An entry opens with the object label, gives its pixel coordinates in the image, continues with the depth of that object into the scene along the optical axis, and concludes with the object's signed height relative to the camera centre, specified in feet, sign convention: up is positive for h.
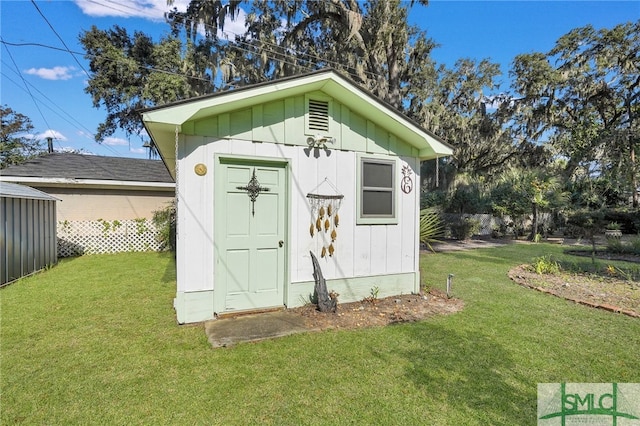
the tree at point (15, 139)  73.41 +17.82
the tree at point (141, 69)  45.68 +22.13
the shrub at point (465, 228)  45.46 -2.23
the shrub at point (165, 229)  34.37 -1.95
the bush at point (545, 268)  23.00 -4.08
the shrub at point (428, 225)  22.41 -0.91
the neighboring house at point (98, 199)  31.50 +1.36
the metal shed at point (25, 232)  19.27 -1.47
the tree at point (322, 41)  40.22 +24.19
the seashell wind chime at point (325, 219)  15.28 -0.35
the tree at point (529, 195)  42.63 +2.52
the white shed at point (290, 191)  13.07 +1.00
